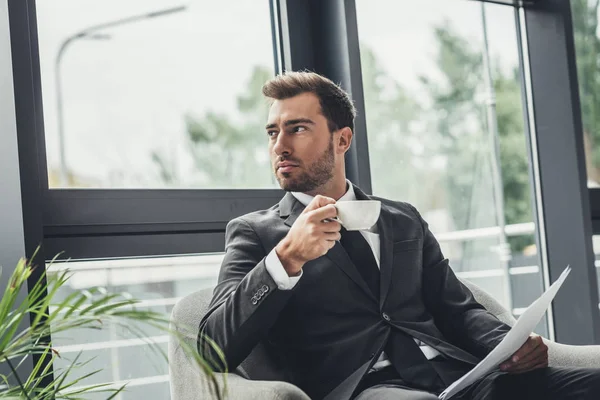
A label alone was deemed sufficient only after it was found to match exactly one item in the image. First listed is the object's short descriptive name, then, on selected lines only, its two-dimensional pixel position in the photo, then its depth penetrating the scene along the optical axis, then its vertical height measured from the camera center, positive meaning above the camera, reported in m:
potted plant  0.95 -0.10
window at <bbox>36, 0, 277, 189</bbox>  2.22 +0.44
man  1.70 -0.20
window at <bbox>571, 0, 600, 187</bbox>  3.57 +0.56
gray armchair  1.49 -0.33
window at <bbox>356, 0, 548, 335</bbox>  2.97 +0.32
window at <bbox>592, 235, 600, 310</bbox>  3.57 -0.26
